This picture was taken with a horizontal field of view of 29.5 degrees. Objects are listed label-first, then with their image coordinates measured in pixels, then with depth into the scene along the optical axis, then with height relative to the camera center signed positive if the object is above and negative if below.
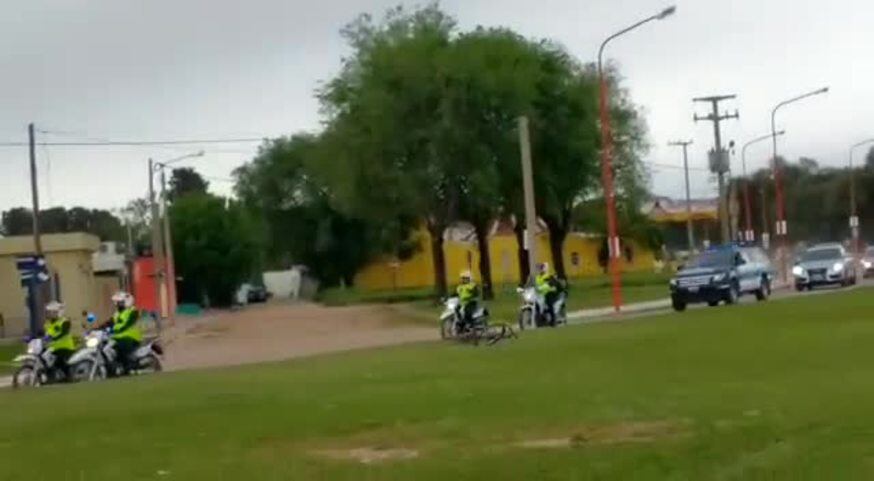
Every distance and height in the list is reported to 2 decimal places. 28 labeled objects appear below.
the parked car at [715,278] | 52.91 -0.33
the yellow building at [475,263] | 128.62 +1.58
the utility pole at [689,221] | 108.61 +3.15
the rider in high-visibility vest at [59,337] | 33.31 -0.52
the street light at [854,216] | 95.10 +2.56
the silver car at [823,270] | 66.38 -0.38
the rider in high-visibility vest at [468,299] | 37.62 -0.34
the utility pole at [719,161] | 77.81 +4.98
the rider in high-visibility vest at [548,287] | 43.25 -0.23
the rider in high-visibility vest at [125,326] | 32.31 -0.39
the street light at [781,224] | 81.51 +1.92
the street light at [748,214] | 94.88 +3.29
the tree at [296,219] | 119.00 +5.51
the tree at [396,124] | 74.00 +7.43
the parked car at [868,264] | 82.31 -0.32
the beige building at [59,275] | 83.19 +1.86
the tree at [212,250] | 126.00 +3.84
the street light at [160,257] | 73.69 +2.19
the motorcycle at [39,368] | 33.28 -1.13
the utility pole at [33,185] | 59.03 +4.52
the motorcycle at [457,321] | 37.59 -0.84
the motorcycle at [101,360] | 32.62 -1.04
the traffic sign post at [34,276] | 51.06 +1.11
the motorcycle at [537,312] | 43.66 -0.87
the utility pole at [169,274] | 78.88 +1.41
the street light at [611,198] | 53.97 +2.60
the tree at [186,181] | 175.60 +13.15
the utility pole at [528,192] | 53.34 +2.82
